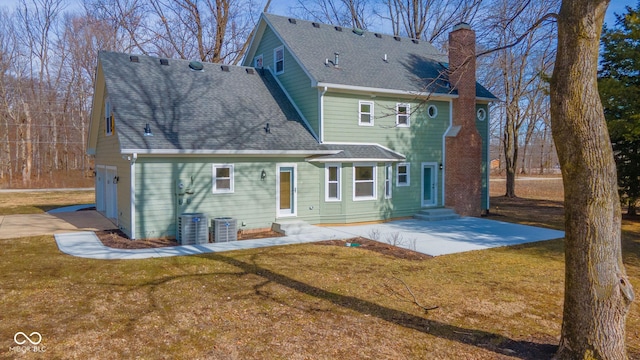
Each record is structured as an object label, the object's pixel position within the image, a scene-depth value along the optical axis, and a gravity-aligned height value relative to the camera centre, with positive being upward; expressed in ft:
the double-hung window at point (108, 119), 50.19 +6.64
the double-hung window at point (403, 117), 57.86 +7.80
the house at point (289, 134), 43.86 +4.95
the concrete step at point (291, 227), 46.75 -5.20
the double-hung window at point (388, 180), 55.98 -0.28
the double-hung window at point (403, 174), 57.67 +0.48
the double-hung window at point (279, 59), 60.08 +15.99
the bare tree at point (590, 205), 16.81 -1.02
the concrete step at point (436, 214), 57.26 -4.70
